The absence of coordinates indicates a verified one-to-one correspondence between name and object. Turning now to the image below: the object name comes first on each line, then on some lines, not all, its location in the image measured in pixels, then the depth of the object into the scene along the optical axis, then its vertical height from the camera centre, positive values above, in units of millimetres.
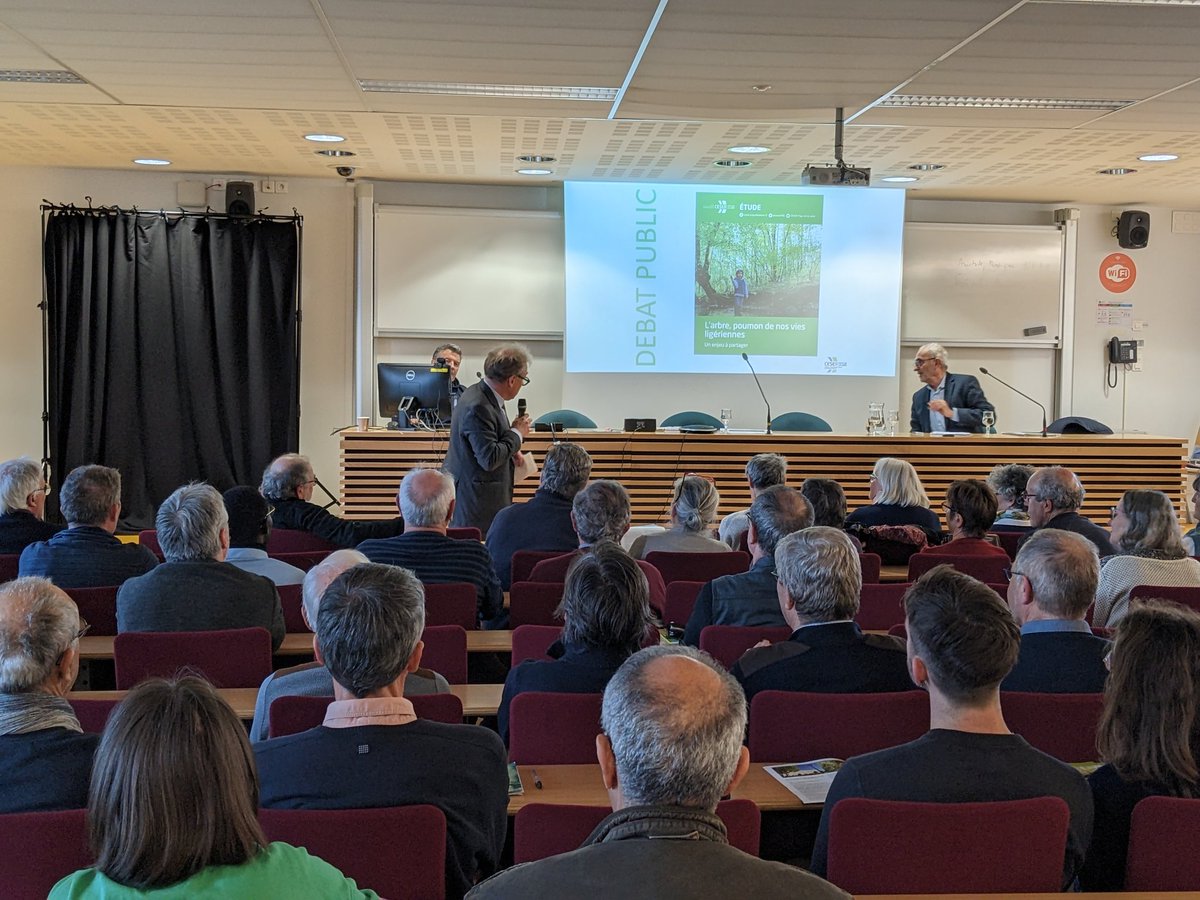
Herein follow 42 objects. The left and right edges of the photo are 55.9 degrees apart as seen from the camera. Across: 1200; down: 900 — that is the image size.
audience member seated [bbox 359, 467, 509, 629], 4035 -595
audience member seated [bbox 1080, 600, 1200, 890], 2064 -617
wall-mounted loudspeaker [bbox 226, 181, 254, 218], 9375 +1497
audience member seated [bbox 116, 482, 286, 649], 3486 -669
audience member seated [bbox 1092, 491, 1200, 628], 4012 -571
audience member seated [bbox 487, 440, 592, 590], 4871 -557
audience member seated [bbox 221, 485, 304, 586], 4459 -572
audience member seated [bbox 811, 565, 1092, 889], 1977 -628
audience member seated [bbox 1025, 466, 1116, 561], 4875 -465
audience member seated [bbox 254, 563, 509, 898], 1959 -655
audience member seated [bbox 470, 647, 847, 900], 1297 -533
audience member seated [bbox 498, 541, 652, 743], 2693 -579
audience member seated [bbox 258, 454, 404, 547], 4852 -579
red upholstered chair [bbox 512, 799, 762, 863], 1866 -728
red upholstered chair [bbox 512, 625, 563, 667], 3174 -720
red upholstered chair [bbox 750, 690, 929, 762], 2508 -737
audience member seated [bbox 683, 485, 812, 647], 3512 -661
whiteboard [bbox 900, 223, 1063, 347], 10328 +1019
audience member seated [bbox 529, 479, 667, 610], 4246 -499
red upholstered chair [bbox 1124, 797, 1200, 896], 1897 -757
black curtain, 9328 +253
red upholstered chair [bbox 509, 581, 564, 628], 3875 -741
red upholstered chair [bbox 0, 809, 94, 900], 1699 -721
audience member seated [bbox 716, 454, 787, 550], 5262 -429
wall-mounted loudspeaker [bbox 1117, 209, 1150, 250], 10500 +1572
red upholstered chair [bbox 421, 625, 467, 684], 3168 -756
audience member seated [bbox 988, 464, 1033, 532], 5504 -484
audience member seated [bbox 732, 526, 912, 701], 2797 -629
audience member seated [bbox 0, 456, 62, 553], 4539 -548
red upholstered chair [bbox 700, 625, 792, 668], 3139 -697
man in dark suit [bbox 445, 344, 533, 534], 5902 -301
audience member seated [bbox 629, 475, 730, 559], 4652 -569
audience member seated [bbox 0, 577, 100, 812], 1925 -618
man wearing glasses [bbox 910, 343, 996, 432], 8500 -32
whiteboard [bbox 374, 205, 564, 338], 9680 +962
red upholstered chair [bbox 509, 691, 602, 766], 2502 -761
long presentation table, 7562 -477
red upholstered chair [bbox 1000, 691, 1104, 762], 2562 -732
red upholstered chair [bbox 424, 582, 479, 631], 3750 -733
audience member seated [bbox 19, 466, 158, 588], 4098 -633
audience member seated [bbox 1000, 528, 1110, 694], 2881 -585
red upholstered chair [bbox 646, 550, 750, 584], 4363 -681
